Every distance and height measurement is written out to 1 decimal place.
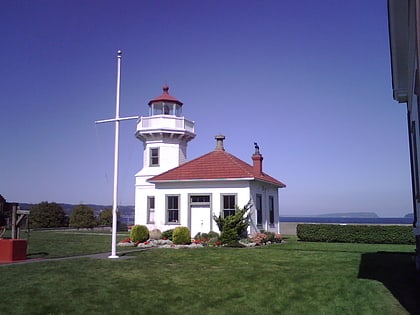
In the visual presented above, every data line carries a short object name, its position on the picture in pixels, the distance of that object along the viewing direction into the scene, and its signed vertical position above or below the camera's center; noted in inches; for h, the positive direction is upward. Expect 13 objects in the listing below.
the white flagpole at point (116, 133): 660.4 +127.3
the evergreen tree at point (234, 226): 855.7 -22.2
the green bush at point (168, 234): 906.6 -39.3
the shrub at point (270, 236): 925.3 -46.4
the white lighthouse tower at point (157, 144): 1042.7 +175.6
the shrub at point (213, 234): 885.8 -38.9
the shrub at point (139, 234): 896.3 -38.2
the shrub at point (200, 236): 891.4 -43.0
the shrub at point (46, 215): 1675.7 +3.4
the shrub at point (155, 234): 927.7 -40.1
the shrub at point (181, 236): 847.1 -40.6
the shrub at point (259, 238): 868.0 -47.7
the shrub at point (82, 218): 1679.4 -8.6
